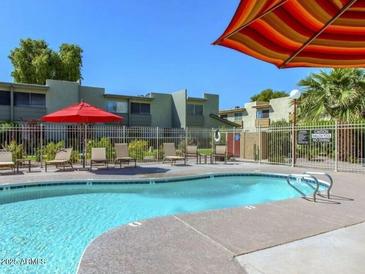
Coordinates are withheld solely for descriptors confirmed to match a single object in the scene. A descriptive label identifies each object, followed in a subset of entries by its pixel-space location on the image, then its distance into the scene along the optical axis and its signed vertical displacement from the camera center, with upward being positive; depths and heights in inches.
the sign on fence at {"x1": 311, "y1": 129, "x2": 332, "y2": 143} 556.5 +3.2
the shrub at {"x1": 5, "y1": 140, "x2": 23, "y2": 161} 555.2 -19.0
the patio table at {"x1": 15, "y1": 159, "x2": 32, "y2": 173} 494.6 -40.4
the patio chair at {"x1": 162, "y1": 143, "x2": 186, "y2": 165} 628.8 -25.4
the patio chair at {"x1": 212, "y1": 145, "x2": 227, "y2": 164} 677.9 -30.0
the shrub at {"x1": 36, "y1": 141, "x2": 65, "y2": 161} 585.0 -23.6
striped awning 82.1 +30.3
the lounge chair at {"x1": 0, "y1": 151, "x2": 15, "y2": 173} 471.8 -31.1
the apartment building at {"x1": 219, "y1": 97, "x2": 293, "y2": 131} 1464.1 +125.8
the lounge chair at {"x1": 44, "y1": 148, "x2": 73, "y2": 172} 522.4 -31.2
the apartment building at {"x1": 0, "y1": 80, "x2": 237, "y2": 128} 1036.5 +128.7
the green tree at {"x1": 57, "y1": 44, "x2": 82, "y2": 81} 1422.2 +339.8
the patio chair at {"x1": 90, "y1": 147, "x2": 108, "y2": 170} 533.0 -30.1
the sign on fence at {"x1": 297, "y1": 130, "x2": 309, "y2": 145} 600.1 +1.5
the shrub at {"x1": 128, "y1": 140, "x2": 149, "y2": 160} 667.4 -22.7
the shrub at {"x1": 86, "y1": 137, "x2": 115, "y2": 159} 627.2 -13.6
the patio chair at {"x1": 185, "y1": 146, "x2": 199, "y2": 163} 669.9 -27.2
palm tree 611.5 +82.4
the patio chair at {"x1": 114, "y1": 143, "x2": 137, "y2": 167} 557.6 -26.4
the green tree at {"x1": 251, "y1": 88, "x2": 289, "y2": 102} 2206.0 +300.5
